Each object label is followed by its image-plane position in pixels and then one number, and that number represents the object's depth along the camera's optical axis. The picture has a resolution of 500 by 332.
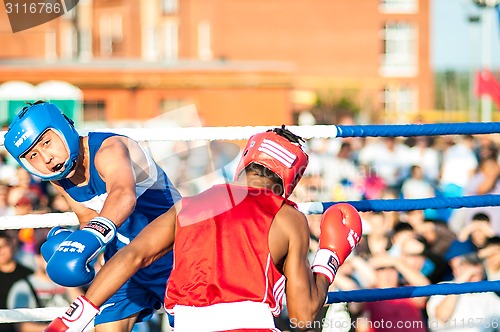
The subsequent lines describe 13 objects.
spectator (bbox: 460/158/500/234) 12.04
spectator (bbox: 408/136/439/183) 18.78
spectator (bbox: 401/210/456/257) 10.09
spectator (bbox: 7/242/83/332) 8.92
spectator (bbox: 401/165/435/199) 14.18
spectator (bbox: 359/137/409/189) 18.94
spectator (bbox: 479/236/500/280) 9.55
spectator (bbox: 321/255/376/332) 8.75
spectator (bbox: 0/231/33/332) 9.03
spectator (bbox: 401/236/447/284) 9.53
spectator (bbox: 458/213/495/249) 10.59
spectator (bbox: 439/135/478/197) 16.38
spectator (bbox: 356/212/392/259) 10.44
